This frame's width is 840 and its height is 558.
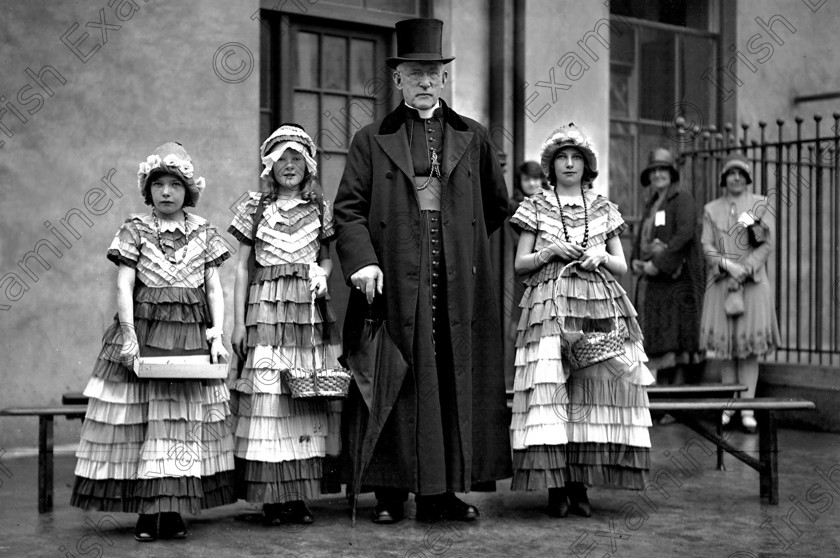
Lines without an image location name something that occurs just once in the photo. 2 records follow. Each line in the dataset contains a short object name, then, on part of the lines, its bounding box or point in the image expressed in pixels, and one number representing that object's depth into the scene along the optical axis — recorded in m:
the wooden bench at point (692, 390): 7.24
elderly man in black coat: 5.79
